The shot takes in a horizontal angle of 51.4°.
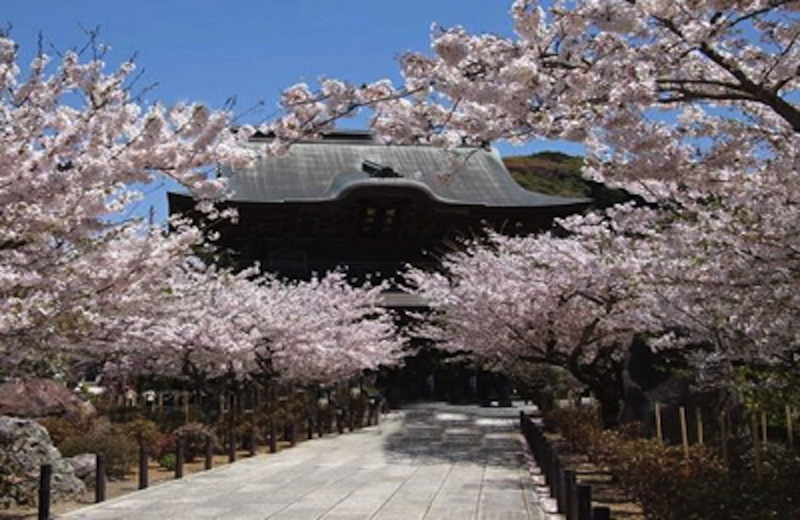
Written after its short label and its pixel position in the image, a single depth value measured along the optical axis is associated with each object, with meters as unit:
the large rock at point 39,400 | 16.81
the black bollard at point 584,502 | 7.17
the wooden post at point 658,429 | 13.28
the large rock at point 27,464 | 11.40
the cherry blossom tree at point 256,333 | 19.12
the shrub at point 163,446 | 18.42
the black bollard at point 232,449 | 18.50
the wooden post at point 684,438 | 11.23
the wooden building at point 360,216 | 38.47
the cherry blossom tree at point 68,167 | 7.32
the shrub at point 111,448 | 15.95
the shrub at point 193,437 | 18.73
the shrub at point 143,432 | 18.59
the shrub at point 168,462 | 17.41
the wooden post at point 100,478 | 12.90
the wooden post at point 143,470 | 14.11
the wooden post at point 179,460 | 15.60
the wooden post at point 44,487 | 10.76
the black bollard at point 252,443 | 19.67
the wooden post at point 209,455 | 17.00
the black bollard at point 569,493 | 8.21
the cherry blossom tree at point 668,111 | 5.76
